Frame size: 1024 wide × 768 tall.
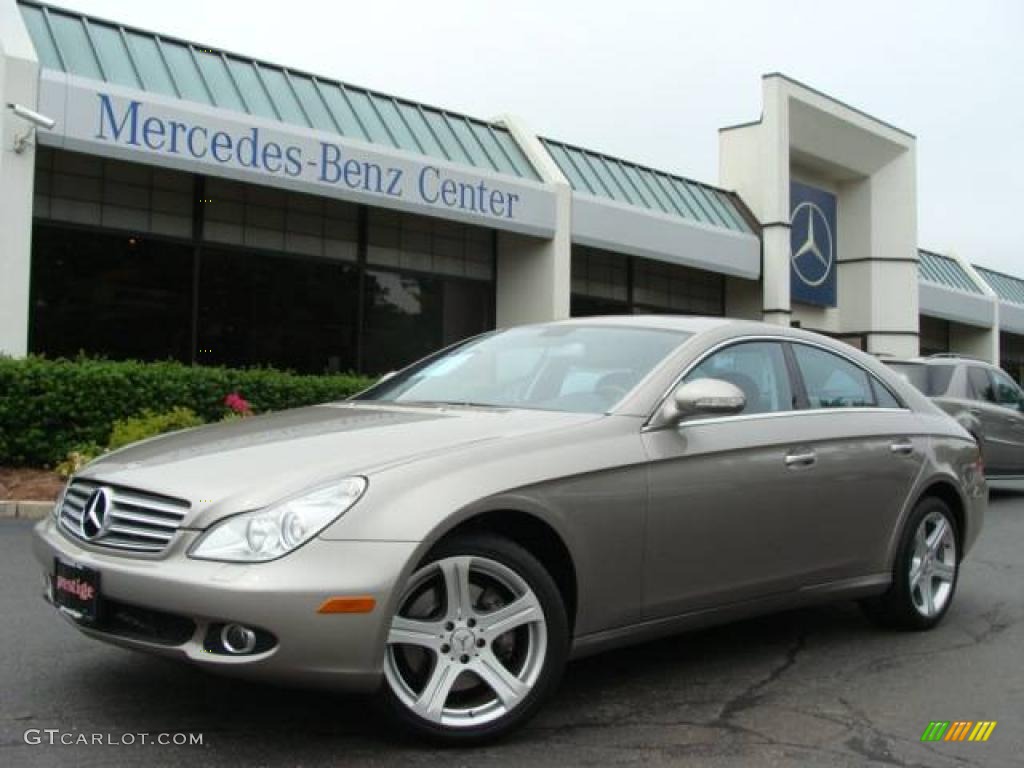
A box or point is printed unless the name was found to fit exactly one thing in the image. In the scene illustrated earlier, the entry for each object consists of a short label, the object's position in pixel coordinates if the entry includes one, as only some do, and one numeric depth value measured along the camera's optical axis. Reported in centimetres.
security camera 1206
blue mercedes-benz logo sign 2644
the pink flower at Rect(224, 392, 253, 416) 1180
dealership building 1341
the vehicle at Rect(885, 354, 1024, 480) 1184
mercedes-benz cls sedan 322
